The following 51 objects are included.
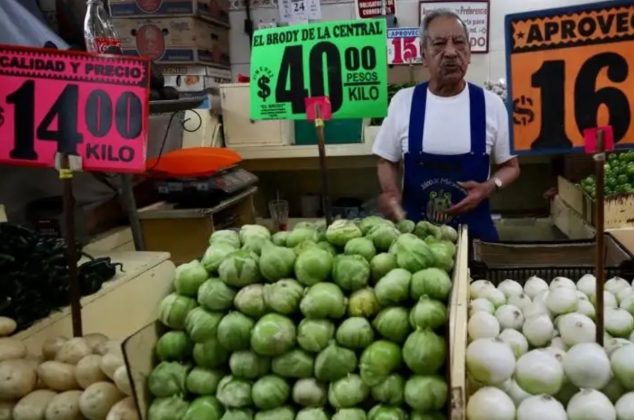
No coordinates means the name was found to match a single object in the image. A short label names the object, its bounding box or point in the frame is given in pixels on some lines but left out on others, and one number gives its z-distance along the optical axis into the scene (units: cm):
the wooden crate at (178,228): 291
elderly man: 217
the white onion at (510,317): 124
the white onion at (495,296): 136
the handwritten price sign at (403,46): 421
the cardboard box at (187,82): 405
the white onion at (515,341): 112
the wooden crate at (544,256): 169
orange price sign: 124
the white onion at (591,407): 92
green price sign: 166
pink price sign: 142
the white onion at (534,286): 146
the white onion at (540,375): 98
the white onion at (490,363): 98
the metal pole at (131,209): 241
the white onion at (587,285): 141
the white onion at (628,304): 130
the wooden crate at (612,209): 249
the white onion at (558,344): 115
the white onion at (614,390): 101
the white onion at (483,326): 116
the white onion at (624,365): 98
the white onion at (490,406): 93
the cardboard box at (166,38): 398
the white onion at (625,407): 93
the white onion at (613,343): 106
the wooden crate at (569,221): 270
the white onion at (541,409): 92
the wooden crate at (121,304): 150
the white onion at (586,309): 127
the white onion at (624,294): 136
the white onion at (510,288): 143
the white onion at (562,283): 140
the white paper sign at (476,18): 444
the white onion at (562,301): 127
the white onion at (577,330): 113
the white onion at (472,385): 102
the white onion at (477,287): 141
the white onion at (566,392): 102
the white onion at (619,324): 122
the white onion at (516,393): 100
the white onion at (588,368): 97
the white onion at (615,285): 141
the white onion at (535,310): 126
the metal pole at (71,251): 132
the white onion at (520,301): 137
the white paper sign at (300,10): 384
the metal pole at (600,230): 107
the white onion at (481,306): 128
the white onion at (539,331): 117
